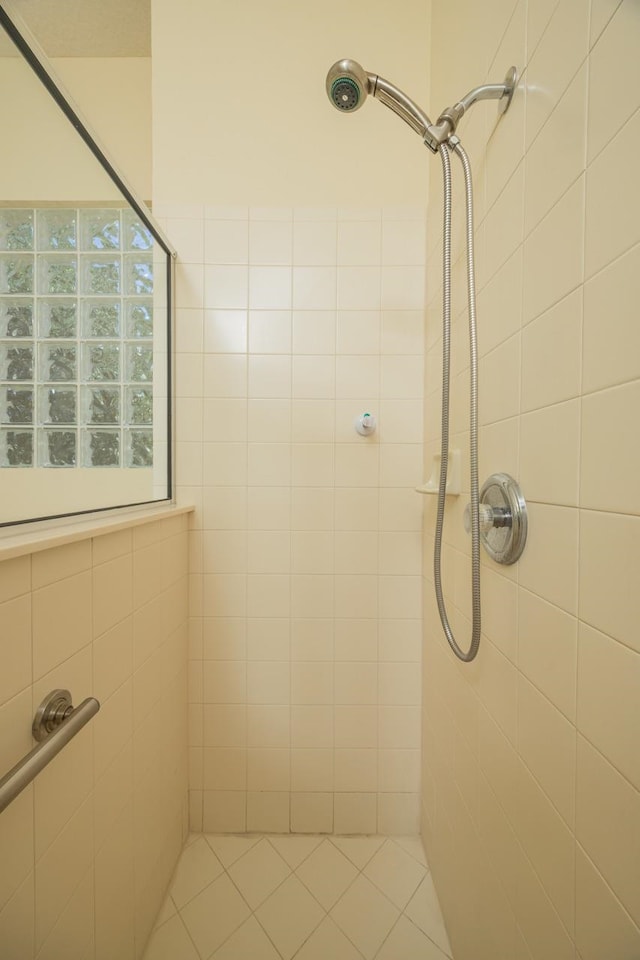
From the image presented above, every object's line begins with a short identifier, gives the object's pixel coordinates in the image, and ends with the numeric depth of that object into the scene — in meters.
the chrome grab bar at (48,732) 0.42
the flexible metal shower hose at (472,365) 0.67
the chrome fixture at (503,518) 0.59
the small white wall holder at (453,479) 0.87
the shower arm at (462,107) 0.62
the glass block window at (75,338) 0.81
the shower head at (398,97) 0.64
